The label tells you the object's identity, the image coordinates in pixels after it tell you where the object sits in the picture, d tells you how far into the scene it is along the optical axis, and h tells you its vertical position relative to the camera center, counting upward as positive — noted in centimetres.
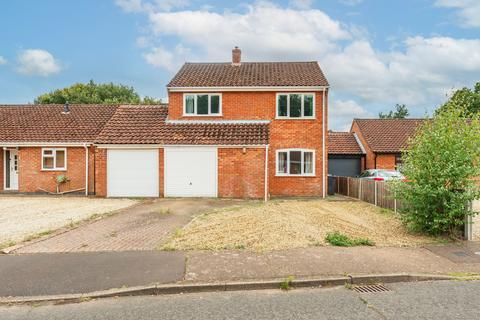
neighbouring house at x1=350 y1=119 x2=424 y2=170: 2811 +199
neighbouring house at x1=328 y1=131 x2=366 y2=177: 2997 +24
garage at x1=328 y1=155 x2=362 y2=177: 3006 -9
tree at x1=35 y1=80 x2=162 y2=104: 4438 +836
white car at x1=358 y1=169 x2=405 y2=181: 2211 -67
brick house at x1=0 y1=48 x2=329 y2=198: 1803 +99
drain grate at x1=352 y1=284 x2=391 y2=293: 586 -201
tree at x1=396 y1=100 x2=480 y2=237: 907 -29
